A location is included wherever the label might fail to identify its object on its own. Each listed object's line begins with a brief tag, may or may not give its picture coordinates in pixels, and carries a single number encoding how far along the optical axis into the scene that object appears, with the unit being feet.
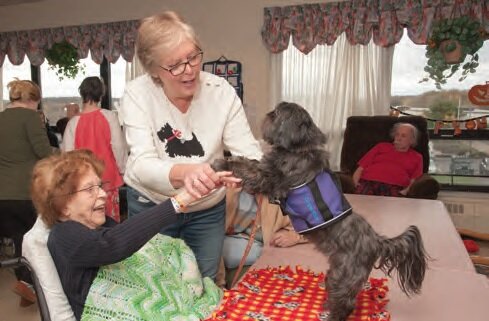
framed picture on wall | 15.43
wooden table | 3.76
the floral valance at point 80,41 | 17.01
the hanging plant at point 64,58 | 17.60
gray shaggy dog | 3.44
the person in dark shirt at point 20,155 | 8.82
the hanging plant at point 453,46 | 12.61
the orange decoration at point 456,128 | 13.76
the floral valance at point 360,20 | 12.86
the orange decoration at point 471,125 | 13.62
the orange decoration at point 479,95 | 13.28
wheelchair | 3.67
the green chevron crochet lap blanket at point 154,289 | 3.68
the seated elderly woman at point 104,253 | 3.61
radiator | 13.46
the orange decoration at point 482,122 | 13.55
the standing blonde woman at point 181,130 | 4.19
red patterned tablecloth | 3.59
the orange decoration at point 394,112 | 14.34
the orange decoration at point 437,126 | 14.07
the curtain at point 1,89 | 20.21
